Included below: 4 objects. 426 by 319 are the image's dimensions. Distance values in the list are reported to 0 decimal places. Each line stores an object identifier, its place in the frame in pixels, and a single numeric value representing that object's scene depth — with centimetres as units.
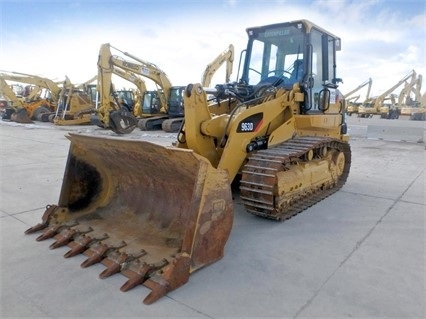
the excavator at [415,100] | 3494
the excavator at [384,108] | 3412
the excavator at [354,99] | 3638
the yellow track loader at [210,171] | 284
